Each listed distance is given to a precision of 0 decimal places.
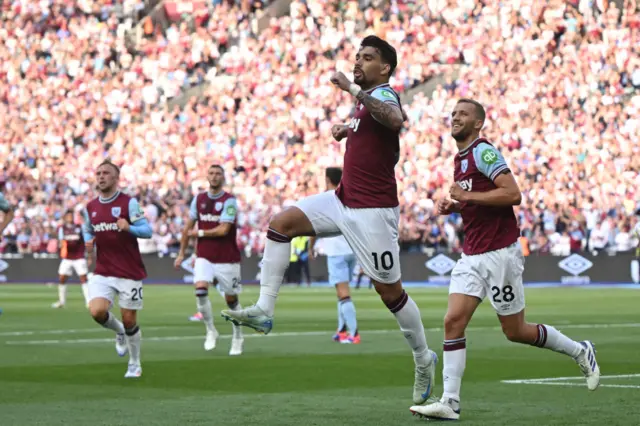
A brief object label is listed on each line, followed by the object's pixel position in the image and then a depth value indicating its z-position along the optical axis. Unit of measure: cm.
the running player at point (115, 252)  1491
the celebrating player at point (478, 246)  1027
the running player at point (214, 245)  1833
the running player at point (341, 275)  1945
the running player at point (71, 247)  3225
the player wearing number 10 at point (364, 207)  1050
